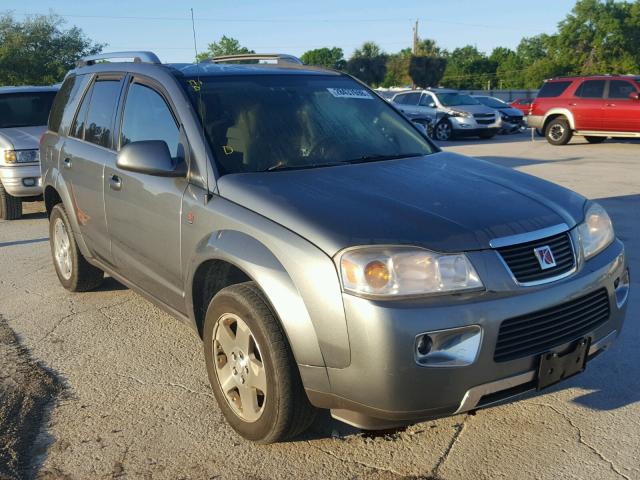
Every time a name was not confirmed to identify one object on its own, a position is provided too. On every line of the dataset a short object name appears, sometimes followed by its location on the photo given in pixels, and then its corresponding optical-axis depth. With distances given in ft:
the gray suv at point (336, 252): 8.77
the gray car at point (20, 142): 28.68
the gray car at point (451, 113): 67.67
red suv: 55.62
